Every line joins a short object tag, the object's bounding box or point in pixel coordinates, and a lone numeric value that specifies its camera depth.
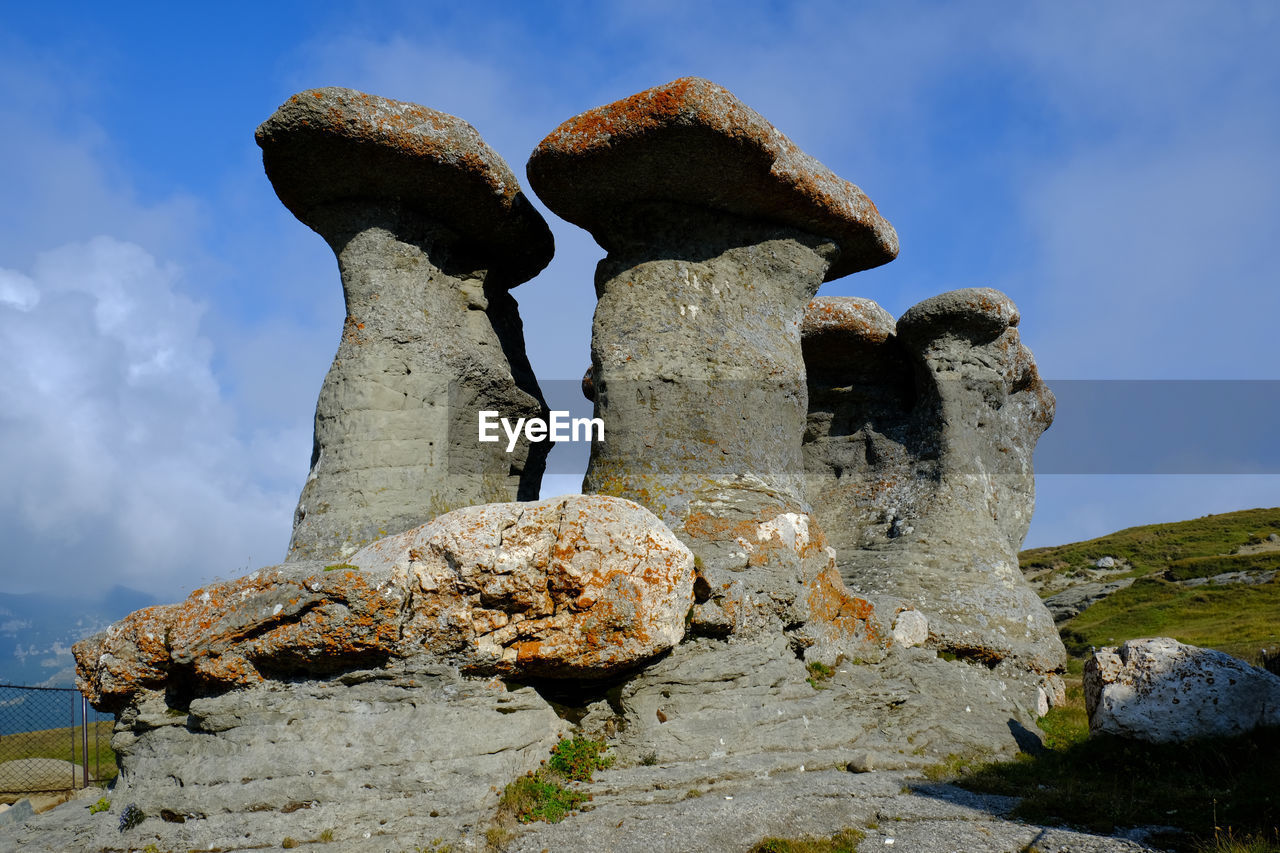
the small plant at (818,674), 7.60
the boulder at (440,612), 6.11
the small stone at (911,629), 8.70
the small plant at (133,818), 5.96
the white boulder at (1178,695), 6.93
